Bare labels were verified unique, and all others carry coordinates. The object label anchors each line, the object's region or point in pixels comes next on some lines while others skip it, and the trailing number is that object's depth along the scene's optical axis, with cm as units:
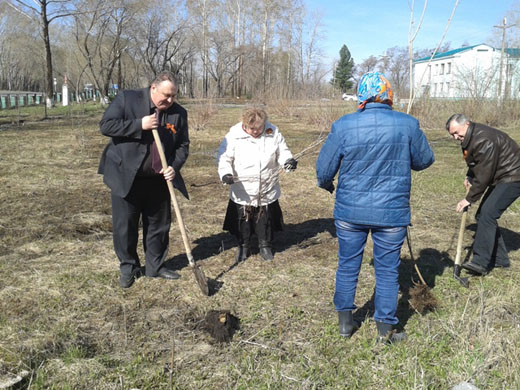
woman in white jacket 416
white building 1647
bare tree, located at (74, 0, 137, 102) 3277
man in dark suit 343
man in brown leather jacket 397
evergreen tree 1667
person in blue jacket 264
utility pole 1653
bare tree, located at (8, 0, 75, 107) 2658
